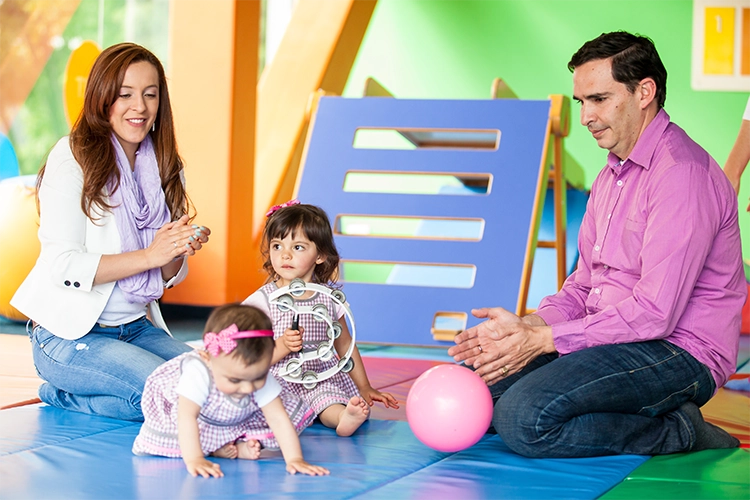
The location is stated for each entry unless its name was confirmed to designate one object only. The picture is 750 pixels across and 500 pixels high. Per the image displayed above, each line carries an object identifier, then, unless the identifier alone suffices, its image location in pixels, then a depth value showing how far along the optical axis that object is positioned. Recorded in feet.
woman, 8.58
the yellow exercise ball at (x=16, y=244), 15.69
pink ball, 7.35
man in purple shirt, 7.33
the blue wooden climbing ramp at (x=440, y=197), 14.28
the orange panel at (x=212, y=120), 18.47
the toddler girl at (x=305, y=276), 8.66
